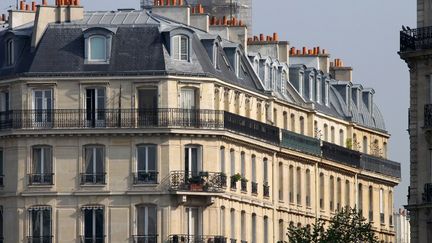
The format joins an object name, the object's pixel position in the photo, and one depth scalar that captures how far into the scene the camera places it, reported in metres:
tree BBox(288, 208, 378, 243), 119.60
